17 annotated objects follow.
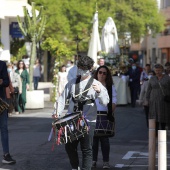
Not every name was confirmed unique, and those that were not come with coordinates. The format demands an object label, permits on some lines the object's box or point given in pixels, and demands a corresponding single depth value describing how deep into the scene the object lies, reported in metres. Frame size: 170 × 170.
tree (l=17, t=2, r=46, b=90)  23.62
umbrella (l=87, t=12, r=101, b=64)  27.43
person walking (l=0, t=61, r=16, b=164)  10.60
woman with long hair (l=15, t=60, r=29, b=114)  21.41
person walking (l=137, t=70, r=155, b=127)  15.23
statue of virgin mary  28.41
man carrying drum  8.75
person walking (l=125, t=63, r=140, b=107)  24.55
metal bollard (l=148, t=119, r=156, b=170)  9.74
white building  28.55
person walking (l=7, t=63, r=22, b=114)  20.81
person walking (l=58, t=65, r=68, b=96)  24.86
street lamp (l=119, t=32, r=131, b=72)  26.11
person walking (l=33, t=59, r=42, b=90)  34.51
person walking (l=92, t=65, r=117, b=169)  10.36
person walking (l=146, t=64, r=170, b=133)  14.25
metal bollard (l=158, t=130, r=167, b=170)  8.05
